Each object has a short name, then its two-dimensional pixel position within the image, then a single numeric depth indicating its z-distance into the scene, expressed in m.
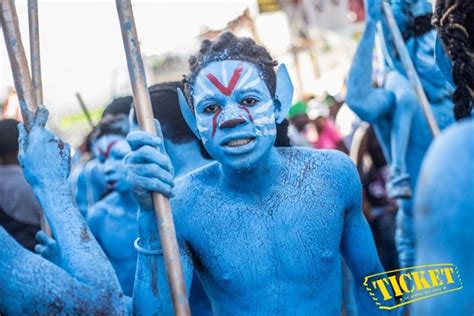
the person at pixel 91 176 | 5.20
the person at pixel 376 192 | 6.55
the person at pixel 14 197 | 4.46
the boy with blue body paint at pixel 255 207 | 2.76
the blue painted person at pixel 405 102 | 4.81
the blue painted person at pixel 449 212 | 1.28
